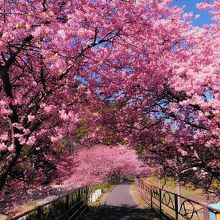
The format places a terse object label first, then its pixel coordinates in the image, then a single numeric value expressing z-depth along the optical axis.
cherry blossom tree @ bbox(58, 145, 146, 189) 26.60
